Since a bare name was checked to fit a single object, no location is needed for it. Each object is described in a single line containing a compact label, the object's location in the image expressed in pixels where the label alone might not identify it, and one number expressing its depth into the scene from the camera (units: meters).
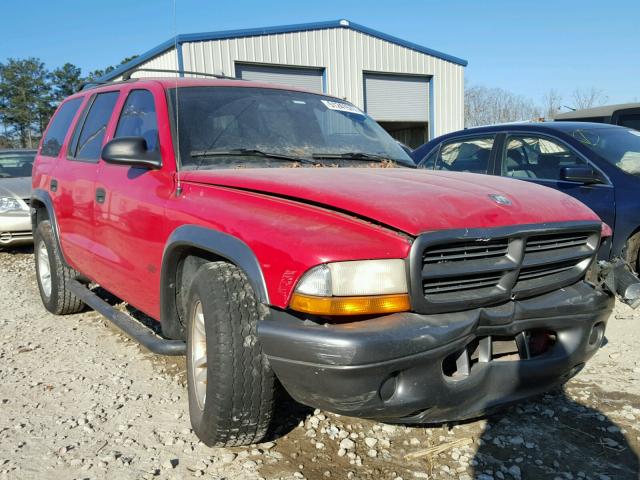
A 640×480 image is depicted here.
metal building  15.66
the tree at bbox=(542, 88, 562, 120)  35.16
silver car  8.22
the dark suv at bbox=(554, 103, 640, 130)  9.30
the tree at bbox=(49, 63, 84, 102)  51.97
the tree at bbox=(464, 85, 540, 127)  36.12
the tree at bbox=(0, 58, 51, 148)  49.22
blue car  4.67
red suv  2.10
